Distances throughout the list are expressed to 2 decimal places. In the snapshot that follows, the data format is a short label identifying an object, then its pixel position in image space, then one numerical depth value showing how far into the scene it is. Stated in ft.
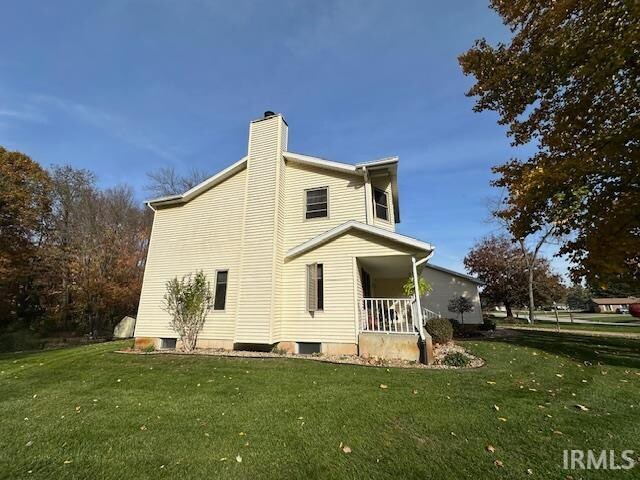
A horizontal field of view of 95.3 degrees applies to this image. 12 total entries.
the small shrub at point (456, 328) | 55.47
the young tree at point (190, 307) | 36.42
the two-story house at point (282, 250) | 31.83
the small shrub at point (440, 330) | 37.73
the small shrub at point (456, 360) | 25.68
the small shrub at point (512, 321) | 91.29
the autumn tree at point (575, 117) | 23.73
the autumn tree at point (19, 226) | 65.98
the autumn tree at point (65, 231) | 66.95
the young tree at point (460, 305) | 71.87
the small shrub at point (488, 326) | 65.77
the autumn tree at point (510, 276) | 93.50
